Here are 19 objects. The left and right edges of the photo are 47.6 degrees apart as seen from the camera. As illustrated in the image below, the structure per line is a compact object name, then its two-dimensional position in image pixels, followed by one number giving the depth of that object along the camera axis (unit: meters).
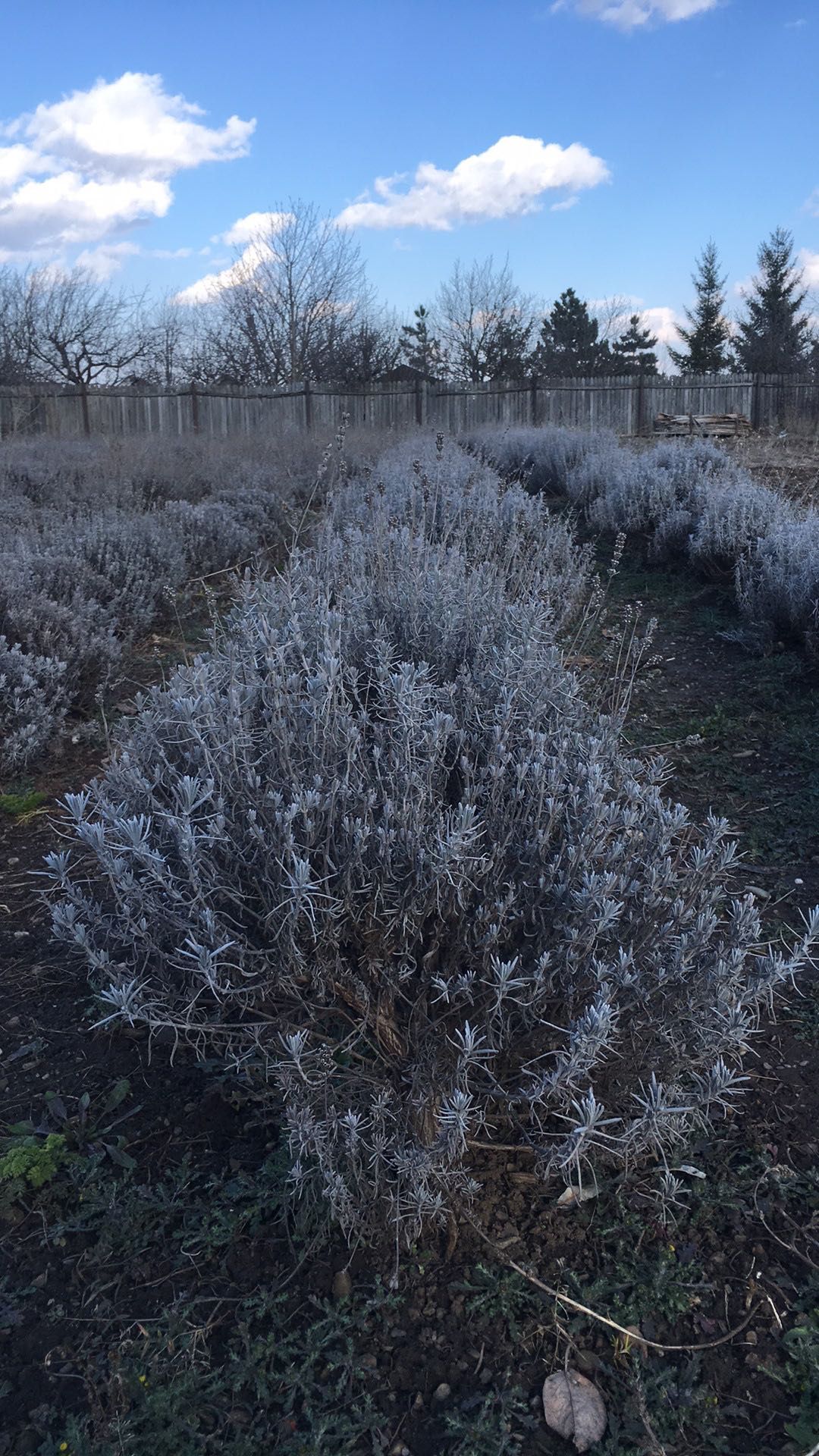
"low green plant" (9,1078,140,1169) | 2.03
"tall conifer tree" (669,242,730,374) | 39.31
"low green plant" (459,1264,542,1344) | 1.68
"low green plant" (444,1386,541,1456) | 1.49
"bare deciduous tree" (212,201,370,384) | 30.34
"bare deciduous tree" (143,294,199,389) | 32.31
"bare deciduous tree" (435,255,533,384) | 35.12
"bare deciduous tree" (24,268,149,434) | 28.94
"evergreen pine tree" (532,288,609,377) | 39.50
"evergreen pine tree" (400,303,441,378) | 34.84
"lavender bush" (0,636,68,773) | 3.81
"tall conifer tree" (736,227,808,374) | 30.36
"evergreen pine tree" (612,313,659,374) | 41.62
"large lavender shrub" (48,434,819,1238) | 1.69
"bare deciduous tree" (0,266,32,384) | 27.55
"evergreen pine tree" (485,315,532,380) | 35.03
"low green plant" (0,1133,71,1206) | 1.92
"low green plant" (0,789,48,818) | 3.54
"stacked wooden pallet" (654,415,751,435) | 17.58
